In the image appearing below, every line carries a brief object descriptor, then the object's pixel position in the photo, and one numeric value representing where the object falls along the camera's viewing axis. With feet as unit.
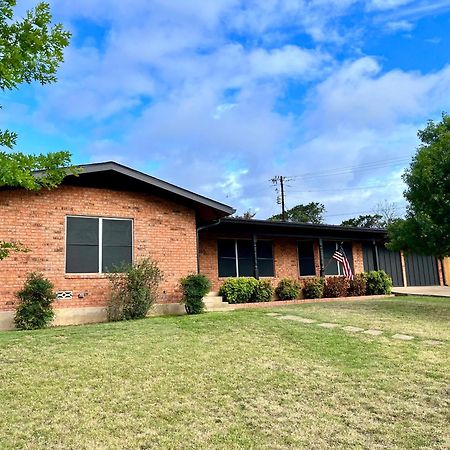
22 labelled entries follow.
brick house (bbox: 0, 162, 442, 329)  31.83
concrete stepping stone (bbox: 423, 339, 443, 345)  22.29
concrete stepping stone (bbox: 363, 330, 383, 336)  24.57
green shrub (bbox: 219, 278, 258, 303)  43.83
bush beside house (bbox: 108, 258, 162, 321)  33.22
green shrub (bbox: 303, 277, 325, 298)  50.29
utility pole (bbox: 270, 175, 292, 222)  130.89
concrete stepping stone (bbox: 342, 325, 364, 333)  25.48
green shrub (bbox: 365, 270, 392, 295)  54.49
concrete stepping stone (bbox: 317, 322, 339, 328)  27.43
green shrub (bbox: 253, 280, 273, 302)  45.65
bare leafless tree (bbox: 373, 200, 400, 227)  159.74
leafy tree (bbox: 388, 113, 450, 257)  34.50
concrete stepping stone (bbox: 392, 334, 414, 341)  23.28
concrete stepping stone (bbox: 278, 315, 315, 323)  29.58
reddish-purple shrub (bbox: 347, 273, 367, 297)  53.11
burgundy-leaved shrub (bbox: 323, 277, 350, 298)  51.49
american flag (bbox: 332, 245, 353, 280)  48.13
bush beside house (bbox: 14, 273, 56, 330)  29.35
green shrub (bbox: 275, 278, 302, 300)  48.42
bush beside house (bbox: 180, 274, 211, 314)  35.99
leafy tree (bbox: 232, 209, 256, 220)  133.43
